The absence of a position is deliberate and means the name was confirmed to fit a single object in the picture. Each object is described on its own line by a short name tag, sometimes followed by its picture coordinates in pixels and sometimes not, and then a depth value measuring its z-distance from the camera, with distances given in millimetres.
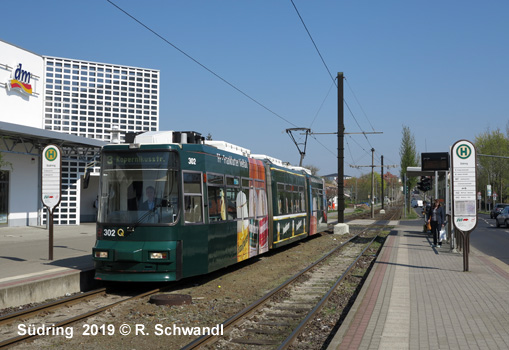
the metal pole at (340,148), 30312
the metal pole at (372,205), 56978
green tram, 10617
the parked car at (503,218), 40312
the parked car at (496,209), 52494
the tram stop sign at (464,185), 13938
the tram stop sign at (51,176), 14289
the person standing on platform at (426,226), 28797
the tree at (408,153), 73625
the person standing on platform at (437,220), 20984
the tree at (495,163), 80562
